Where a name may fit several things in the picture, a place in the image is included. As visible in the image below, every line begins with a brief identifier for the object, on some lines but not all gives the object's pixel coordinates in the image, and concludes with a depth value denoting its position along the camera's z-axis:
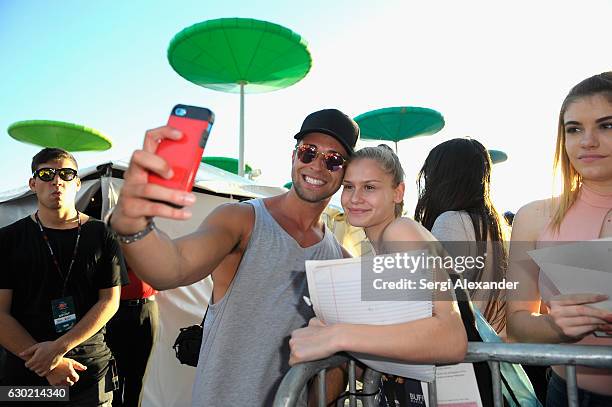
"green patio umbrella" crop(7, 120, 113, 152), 12.54
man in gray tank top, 1.68
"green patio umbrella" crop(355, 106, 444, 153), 12.91
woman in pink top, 1.36
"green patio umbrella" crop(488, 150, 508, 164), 18.28
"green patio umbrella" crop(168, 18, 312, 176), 8.48
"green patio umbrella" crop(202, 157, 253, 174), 19.35
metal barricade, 1.17
